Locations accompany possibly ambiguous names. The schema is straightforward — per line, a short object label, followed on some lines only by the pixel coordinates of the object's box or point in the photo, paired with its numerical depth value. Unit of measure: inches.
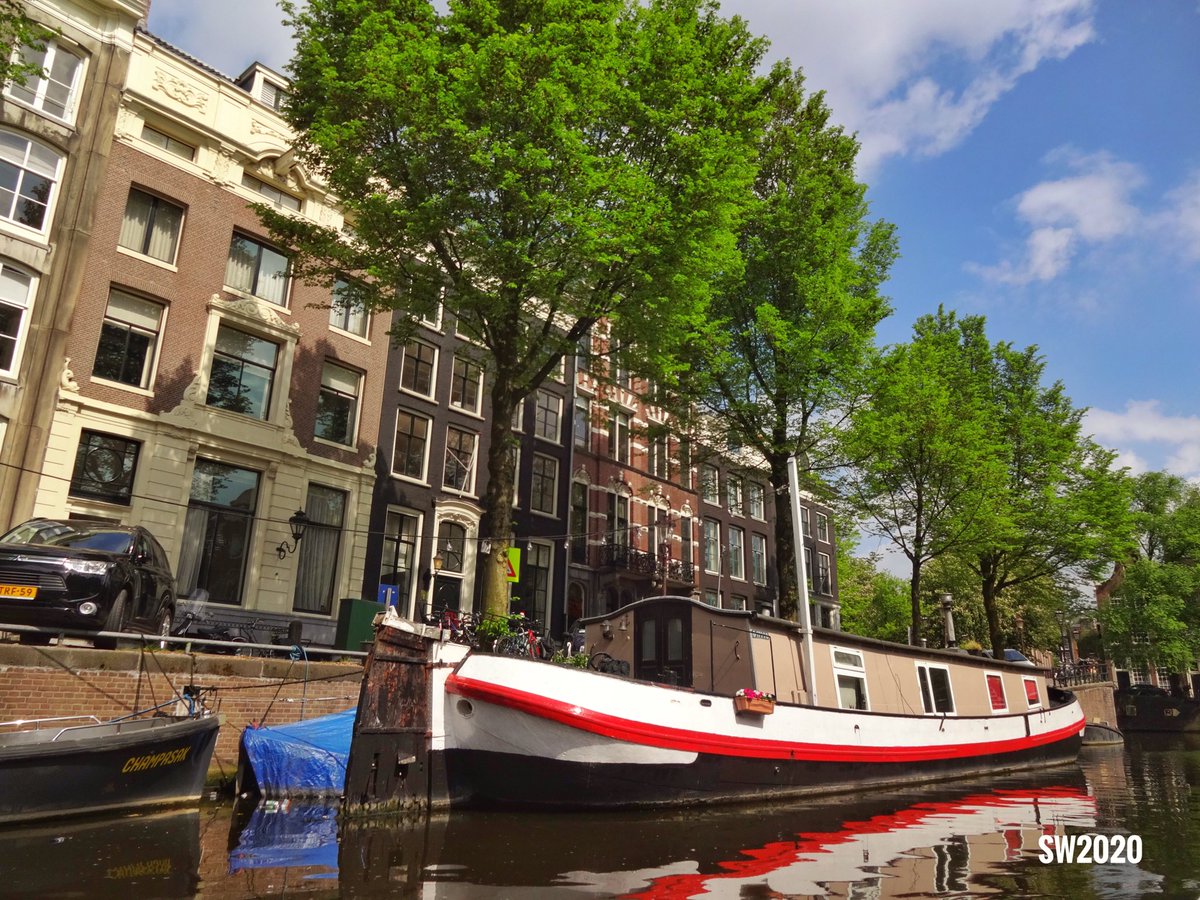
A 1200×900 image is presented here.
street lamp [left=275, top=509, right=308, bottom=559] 730.2
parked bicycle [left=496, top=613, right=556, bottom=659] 557.9
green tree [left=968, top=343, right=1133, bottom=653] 1120.8
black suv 405.4
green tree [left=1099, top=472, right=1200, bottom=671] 1708.9
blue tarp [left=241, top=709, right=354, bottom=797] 430.0
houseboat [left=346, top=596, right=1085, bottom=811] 410.9
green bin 642.2
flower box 477.4
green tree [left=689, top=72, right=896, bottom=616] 823.1
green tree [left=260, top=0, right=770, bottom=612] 549.0
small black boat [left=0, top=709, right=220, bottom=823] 327.9
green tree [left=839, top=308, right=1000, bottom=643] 968.9
